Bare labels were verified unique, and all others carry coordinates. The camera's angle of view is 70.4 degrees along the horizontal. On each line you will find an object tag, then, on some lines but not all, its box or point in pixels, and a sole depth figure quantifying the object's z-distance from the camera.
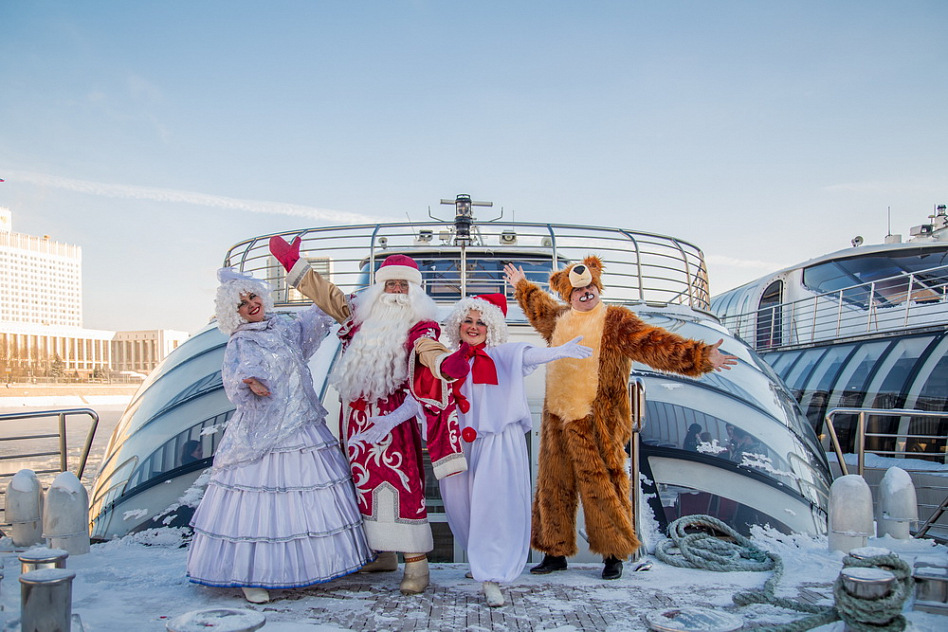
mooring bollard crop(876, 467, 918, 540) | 4.55
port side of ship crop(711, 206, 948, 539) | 8.99
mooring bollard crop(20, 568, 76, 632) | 2.44
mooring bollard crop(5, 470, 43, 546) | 4.25
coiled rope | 2.62
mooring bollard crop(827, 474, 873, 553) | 4.10
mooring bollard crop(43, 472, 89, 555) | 4.08
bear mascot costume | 3.64
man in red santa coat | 3.40
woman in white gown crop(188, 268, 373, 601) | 3.25
